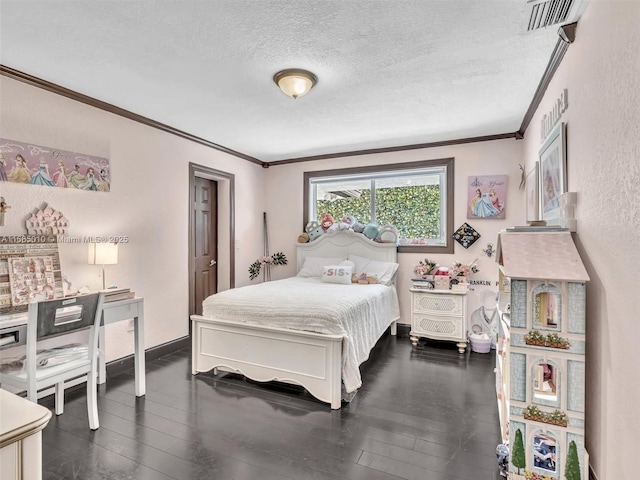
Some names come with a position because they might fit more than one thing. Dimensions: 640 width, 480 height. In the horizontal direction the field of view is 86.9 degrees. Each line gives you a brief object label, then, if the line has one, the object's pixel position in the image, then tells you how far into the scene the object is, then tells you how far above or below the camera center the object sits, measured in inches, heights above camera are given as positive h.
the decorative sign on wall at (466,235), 165.9 +0.7
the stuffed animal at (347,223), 189.5 +8.1
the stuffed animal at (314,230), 199.0 +4.4
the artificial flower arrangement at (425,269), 167.2 -15.9
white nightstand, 151.8 -36.3
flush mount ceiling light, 99.3 +47.1
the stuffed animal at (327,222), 195.8 +9.0
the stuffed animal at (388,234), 179.0 +1.6
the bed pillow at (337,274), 165.2 -18.2
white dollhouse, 64.2 -24.4
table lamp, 114.0 -5.1
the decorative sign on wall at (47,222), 103.6 +5.3
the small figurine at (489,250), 162.4 -6.6
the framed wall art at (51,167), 99.3 +23.3
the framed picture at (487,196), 160.9 +19.6
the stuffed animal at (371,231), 184.4 +3.4
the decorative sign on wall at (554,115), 86.0 +34.7
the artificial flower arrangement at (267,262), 206.2 -15.0
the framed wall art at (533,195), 118.6 +15.4
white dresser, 30.3 -18.5
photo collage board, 95.7 -9.8
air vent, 70.3 +48.6
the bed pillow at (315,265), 187.1 -15.4
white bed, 103.2 -32.7
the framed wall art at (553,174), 86.4 +17.6
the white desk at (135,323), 106.7 -28.6
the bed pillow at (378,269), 169.2 -16.3
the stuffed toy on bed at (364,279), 166.1 -20.7
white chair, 81.2 -31.0
